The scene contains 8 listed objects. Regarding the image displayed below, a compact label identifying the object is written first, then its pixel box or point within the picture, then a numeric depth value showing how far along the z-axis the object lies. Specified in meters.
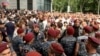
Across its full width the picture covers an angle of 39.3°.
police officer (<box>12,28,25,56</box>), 3.74
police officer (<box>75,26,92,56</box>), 3.57
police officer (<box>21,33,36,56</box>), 3.31
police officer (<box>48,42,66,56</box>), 2.44
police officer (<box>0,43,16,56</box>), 2.30
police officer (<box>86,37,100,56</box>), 2.55
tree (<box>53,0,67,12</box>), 38.63
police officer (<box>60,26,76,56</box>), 3.77
